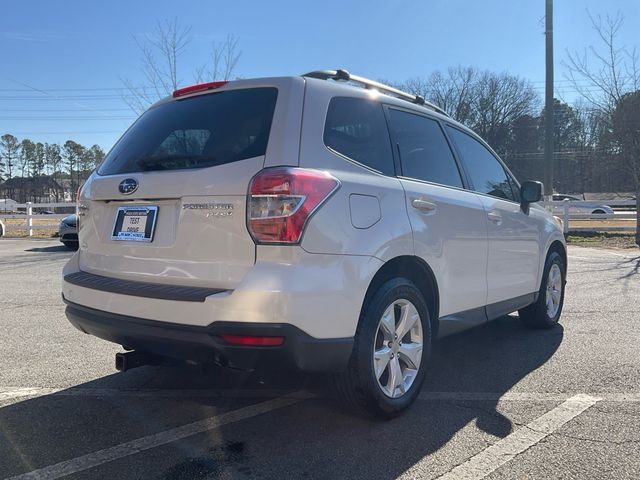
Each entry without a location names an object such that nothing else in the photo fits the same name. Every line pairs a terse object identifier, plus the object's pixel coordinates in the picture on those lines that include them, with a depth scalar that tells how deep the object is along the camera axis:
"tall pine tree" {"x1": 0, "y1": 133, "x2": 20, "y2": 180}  101.25
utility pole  18.33
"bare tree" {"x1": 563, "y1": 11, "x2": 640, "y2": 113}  16.28
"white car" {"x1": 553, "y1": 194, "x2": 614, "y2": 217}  20.62
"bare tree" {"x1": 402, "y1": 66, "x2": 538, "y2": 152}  64.50
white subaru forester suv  2.54
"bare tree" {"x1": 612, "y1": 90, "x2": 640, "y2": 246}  16.42
